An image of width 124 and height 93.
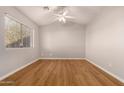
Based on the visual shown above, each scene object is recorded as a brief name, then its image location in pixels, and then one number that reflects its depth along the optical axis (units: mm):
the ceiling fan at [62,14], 2929
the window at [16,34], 2143
